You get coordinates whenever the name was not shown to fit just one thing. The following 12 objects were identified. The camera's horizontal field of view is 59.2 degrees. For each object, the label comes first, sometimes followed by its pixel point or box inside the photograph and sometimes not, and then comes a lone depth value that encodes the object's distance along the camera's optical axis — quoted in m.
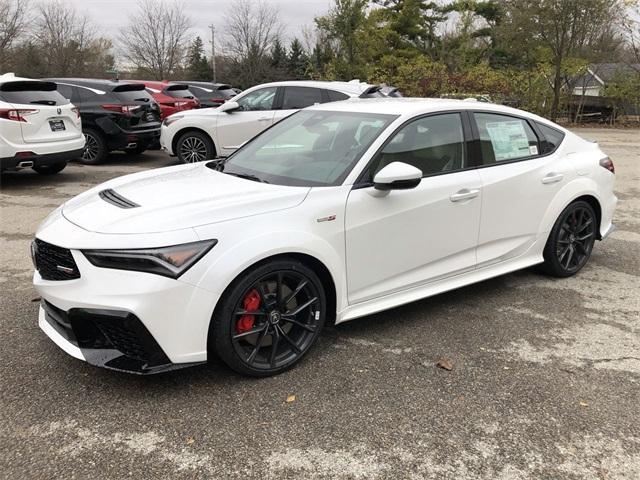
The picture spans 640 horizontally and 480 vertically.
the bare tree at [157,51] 52.09
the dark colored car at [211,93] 14.92
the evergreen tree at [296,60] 48.72
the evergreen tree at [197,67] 53.97
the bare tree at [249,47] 47.50
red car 12.72
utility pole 51.60
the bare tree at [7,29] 39.28
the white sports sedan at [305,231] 2.82
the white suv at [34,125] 7.80
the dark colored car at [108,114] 10.34
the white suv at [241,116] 9.58
